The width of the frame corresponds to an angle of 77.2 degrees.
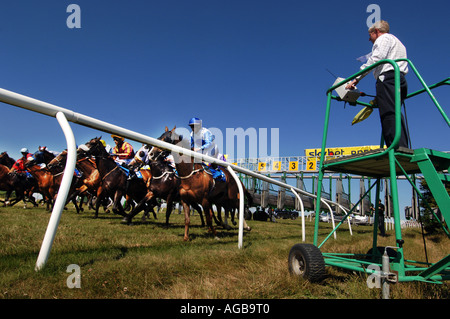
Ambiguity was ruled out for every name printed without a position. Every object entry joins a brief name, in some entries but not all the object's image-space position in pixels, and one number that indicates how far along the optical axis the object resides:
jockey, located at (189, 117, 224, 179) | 6.96
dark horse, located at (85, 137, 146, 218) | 10.28
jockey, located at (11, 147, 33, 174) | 15.39
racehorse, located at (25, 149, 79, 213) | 13.16
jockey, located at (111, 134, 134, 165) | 11.22
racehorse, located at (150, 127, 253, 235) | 6.41
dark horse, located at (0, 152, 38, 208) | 15.20
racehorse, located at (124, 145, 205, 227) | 9.44
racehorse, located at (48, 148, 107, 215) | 11.33
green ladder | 2.38
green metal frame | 2.33
